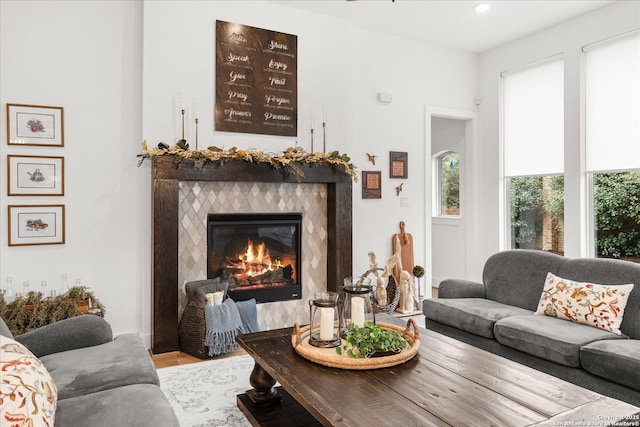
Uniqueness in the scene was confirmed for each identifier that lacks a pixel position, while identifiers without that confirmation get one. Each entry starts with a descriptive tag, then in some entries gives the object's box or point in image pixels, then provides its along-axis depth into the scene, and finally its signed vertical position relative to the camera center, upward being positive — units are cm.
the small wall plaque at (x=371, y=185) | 486 +33
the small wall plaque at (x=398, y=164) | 505 +58
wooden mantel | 357 -17
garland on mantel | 358 +51
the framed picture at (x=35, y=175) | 334 +30
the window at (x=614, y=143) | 413 +69
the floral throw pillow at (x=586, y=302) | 278 -59
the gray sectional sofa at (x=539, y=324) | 243 -74
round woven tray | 195 -66
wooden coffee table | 151 -70
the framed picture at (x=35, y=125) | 334 +69
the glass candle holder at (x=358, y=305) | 229 -48
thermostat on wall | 497 +133
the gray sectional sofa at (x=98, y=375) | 154 -69
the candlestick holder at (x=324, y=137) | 441 +78
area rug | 240 -113
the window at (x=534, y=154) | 480 +69
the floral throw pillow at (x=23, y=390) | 121 -52
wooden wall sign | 397 +126
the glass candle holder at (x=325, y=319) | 219 -53
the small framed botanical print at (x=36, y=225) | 335 -8
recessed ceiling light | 428 +205
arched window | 614 +44
